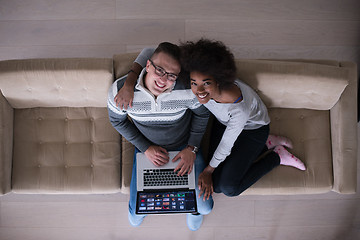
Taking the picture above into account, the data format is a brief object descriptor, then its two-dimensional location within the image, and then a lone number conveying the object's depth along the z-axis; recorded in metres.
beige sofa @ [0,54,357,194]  1.54
